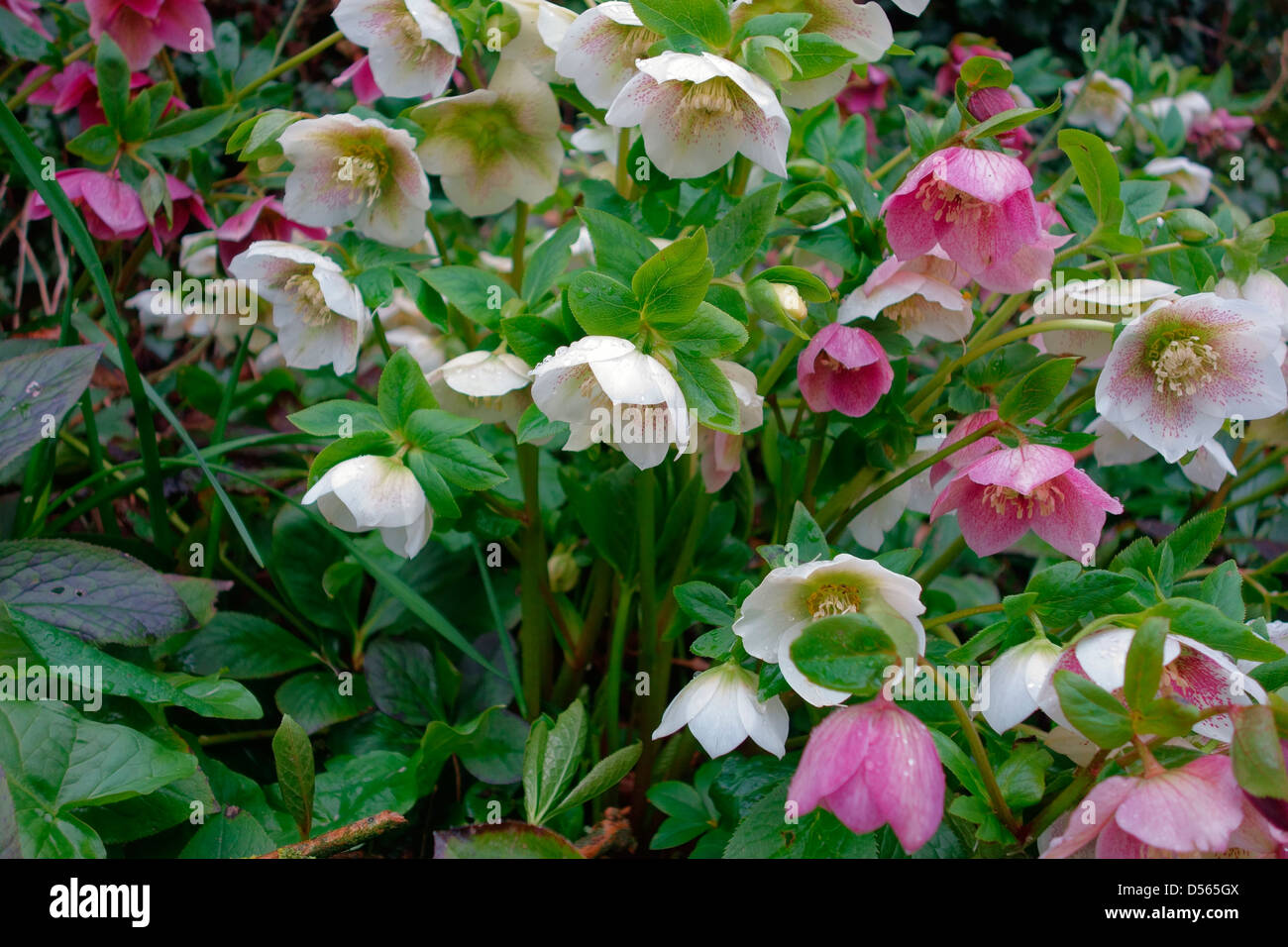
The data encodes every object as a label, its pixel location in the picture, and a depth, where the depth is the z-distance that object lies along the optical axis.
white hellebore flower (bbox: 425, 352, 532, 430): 0.65
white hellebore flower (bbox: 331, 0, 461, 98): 0.71
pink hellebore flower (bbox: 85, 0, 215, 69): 0.93
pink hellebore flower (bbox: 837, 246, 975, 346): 0.66
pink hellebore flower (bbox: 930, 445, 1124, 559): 0.60
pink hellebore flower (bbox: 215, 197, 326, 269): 0.90
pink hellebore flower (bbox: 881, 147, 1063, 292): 0.62
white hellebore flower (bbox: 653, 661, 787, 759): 0.58
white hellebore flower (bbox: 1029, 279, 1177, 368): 0.64
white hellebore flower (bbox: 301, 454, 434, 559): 0.59
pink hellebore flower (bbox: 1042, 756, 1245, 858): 0.43
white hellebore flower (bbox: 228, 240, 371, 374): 0.70
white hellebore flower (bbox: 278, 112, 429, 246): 0.70
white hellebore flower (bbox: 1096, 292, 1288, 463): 0.61
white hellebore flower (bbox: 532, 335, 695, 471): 0.52
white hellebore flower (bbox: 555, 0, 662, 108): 0.64
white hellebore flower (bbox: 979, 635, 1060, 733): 0.53
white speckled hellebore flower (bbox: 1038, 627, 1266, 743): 0.49
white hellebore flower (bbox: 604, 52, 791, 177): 0.60
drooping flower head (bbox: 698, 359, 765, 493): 0.62
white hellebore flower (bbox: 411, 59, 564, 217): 0.73
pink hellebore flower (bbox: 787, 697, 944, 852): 0.44
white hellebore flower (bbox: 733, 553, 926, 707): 0.55
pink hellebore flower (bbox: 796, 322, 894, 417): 0.64
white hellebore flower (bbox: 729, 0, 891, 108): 0.66
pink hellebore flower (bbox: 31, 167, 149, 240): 0.85
